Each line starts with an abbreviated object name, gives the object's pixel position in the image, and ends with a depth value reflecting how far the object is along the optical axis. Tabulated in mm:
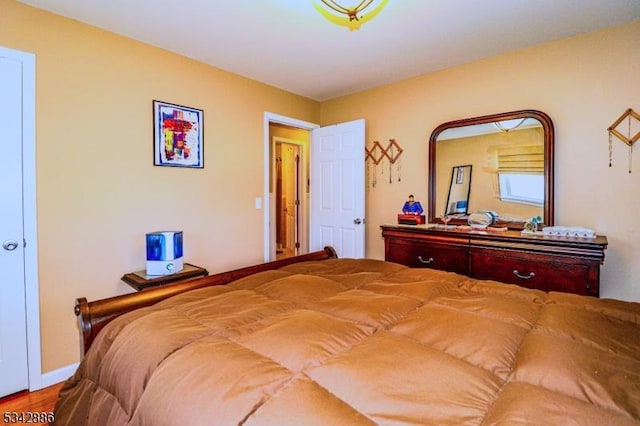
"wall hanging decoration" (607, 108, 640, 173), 2297
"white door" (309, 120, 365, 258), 3609
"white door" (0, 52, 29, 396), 1977
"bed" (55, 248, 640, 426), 706
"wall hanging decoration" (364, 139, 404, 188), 3537
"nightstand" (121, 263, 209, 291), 2279
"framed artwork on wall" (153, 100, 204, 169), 2695
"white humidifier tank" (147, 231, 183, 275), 2389
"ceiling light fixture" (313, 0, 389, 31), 1724
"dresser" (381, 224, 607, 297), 2082
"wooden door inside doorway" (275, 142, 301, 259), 5781
